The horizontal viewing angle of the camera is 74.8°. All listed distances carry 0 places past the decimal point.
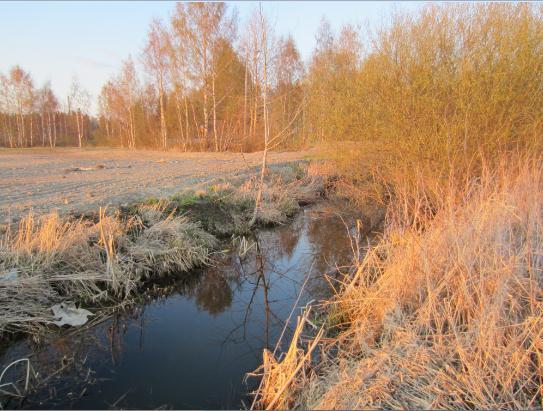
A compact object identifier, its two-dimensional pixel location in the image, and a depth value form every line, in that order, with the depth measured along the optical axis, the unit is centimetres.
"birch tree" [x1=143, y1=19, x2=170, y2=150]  2620
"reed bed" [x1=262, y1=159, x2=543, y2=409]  278
